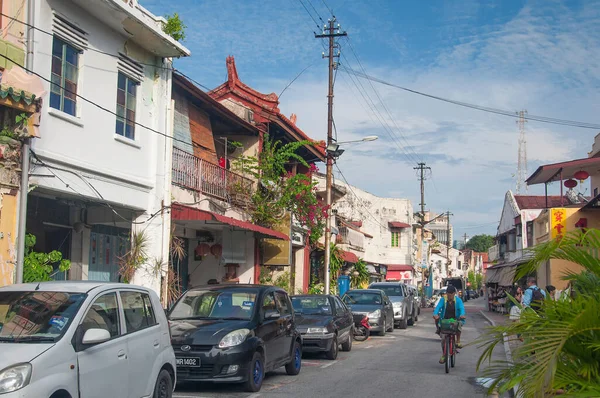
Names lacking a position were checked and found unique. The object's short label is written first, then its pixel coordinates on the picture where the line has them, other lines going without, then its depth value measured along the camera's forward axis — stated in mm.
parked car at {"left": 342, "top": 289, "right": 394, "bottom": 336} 22734
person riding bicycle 14172
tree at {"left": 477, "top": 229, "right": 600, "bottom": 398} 4370
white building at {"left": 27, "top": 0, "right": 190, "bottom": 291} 13117
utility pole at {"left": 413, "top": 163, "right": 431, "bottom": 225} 58994
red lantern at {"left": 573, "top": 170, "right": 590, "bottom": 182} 25797
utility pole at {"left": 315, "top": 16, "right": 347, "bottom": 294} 25000
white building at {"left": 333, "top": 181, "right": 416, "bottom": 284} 61625
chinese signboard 27750
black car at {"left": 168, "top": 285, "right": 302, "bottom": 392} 10195
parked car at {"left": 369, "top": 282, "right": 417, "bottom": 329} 27500
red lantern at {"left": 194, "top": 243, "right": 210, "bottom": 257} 21516
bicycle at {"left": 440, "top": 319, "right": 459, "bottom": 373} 13802
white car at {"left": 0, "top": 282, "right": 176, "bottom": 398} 5879
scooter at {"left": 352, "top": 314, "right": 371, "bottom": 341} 21172
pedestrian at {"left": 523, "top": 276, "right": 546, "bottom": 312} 12617
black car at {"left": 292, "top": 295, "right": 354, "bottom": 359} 15375
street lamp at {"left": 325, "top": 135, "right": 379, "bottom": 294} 24812
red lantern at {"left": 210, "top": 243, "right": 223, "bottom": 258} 22031
